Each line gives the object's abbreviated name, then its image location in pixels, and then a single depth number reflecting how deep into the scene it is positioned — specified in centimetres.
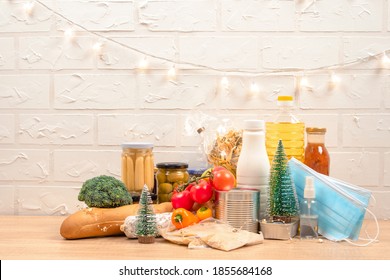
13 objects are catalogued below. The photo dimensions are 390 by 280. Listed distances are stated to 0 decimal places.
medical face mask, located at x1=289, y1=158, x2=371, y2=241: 169
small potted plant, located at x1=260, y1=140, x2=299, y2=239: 170
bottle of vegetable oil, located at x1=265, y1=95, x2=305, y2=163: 185
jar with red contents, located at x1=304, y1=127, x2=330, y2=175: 182
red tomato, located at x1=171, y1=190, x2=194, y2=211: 175
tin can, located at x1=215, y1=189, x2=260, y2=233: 170
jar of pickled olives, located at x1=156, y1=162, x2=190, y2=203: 185
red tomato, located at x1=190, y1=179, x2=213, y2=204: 174
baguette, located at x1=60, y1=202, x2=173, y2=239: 170
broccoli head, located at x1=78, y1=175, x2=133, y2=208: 174
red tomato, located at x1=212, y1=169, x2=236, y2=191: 172
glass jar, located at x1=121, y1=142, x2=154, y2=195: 185
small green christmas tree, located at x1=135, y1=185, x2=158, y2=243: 168
